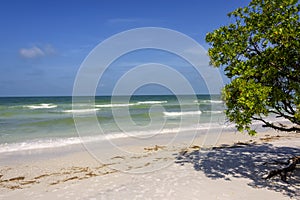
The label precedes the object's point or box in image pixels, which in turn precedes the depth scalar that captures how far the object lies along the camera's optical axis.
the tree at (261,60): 5.58
